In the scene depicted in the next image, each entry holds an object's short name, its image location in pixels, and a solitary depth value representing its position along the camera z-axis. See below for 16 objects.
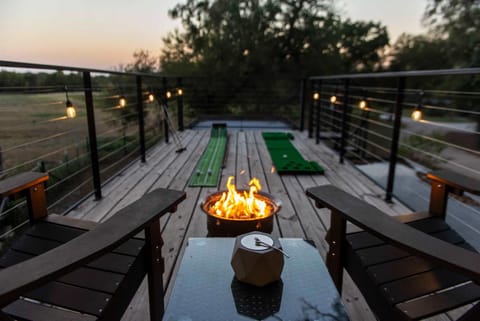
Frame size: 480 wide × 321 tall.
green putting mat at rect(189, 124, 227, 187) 3.05
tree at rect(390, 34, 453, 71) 15.85
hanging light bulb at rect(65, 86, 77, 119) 2.17
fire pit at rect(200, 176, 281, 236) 1.63
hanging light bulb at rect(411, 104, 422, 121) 2.35
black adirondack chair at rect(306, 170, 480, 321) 0.82
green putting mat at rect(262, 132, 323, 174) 3.31
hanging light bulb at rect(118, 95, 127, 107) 3.39
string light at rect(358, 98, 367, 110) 3.89
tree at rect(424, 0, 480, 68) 8.32
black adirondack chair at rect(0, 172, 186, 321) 0.71
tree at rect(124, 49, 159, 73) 14.71
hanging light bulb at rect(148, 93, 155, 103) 4.39
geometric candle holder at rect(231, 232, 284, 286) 0.95
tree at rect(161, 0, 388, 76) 11.96
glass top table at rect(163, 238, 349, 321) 0.88
